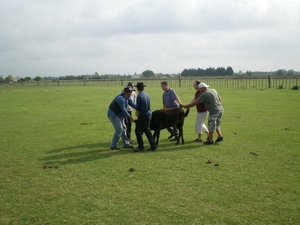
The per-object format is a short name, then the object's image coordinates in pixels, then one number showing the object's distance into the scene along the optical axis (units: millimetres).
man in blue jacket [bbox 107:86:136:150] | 8391
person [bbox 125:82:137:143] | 9466
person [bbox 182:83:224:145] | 8781
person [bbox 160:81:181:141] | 9446
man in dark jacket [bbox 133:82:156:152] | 8188
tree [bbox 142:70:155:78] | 109188
